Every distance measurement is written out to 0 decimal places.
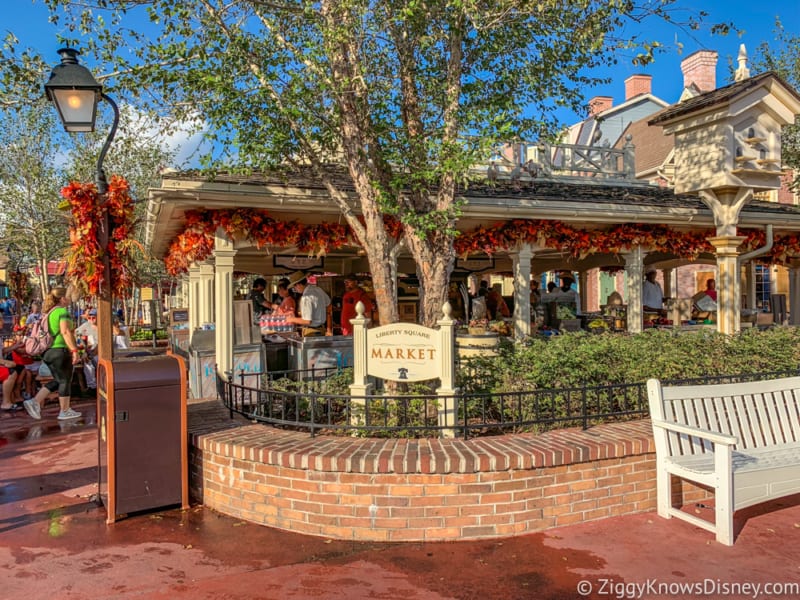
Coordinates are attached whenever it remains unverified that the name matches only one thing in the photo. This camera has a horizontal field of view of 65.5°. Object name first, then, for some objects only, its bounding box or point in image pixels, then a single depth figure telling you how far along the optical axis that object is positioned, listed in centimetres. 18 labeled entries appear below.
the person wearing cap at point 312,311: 877
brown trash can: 448
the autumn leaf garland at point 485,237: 763
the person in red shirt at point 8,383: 927
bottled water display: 950
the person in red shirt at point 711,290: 1233
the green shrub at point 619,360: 530
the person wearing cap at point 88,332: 1146
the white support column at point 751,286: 1616
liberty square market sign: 477
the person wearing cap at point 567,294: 1293
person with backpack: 848
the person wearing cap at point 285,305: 966
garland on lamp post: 527
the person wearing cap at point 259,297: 1181
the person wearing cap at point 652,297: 1233
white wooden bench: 404
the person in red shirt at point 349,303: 933
